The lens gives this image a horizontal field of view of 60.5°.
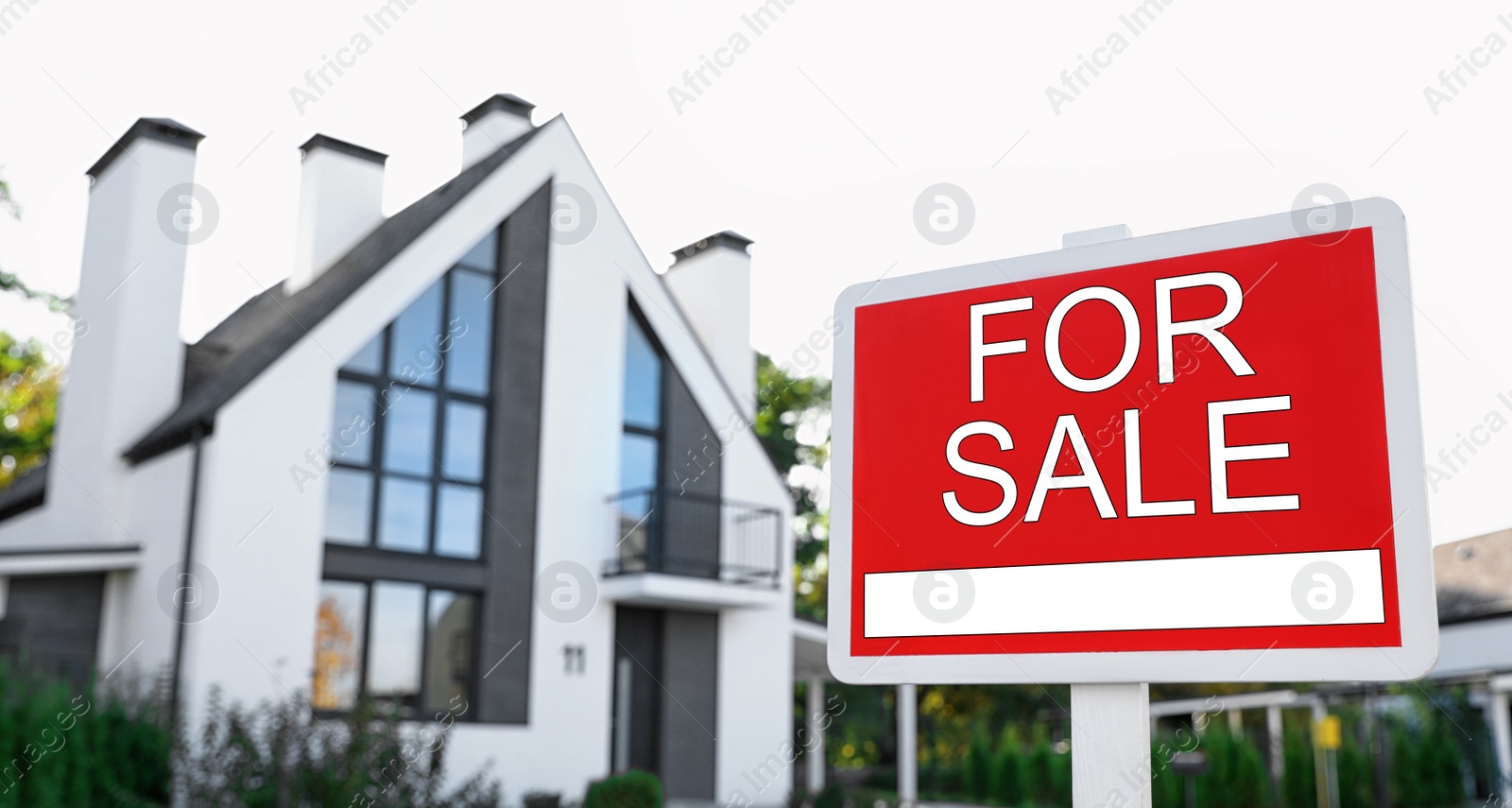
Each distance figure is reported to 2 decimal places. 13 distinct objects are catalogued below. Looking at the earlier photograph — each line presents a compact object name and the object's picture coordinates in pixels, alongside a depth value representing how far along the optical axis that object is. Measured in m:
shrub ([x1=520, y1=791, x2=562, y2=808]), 15.12
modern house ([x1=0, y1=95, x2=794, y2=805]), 14.33
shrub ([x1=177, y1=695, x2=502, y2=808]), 12.03
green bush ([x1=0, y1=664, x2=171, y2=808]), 10.80
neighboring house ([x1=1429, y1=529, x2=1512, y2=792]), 22.34
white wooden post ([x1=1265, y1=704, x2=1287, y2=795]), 25.09
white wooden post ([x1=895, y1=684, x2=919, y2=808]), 19.83
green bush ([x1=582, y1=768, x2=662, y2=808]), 14.42
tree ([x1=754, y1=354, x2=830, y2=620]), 36.12
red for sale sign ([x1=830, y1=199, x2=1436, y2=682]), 1.79
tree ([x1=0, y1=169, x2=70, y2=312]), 18.83
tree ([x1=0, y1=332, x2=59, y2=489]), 24.89
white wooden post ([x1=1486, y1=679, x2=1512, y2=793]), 22.02
